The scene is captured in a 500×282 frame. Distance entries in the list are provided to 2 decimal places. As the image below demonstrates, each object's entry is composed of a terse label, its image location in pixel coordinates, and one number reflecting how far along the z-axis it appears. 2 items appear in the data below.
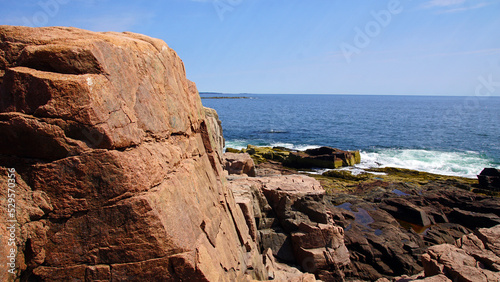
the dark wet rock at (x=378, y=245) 17.94
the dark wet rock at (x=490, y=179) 34.34
